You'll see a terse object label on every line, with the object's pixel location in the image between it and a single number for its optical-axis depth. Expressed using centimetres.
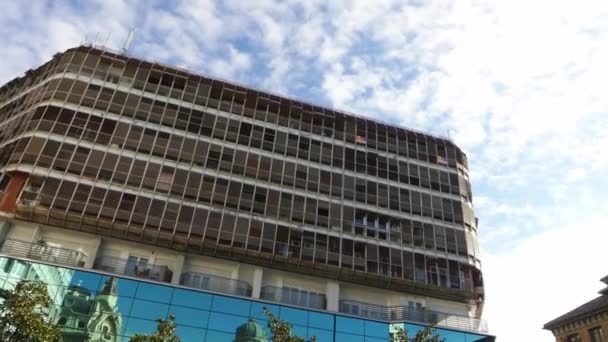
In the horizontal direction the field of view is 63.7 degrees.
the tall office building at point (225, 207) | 3090
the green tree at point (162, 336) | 1970
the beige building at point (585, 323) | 4116
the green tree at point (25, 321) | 1833
